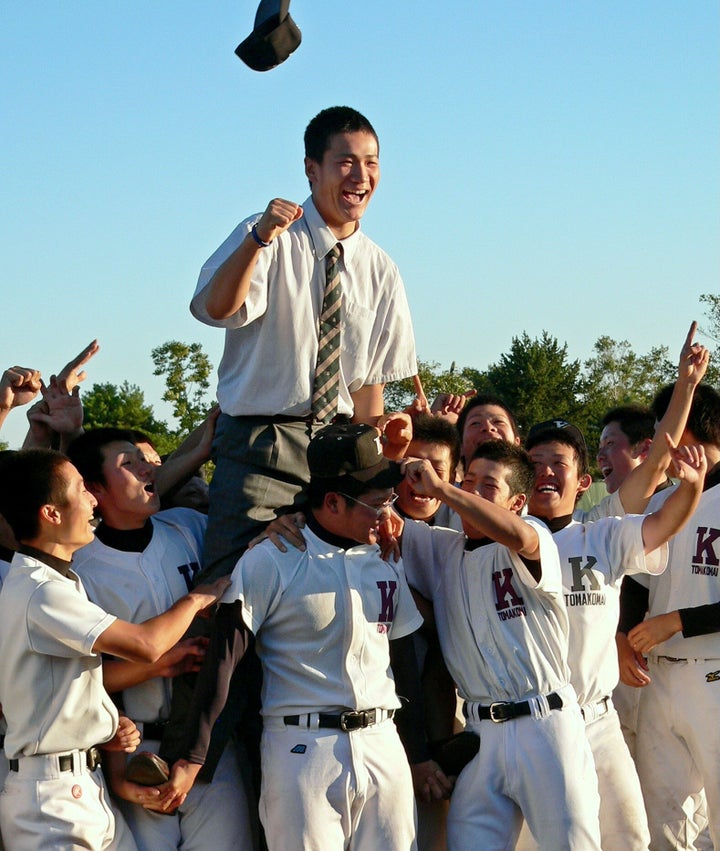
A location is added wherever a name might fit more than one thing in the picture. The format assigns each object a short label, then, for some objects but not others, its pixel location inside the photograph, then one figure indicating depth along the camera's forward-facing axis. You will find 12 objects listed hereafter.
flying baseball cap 11.14
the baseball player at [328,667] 9.08
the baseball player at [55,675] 8.78
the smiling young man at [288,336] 10.15
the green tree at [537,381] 135.12
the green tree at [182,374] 70.56
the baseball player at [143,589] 9.59
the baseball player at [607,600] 10.68
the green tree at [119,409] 118.00
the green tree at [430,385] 100.37
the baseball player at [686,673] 11.98
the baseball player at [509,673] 9.70
